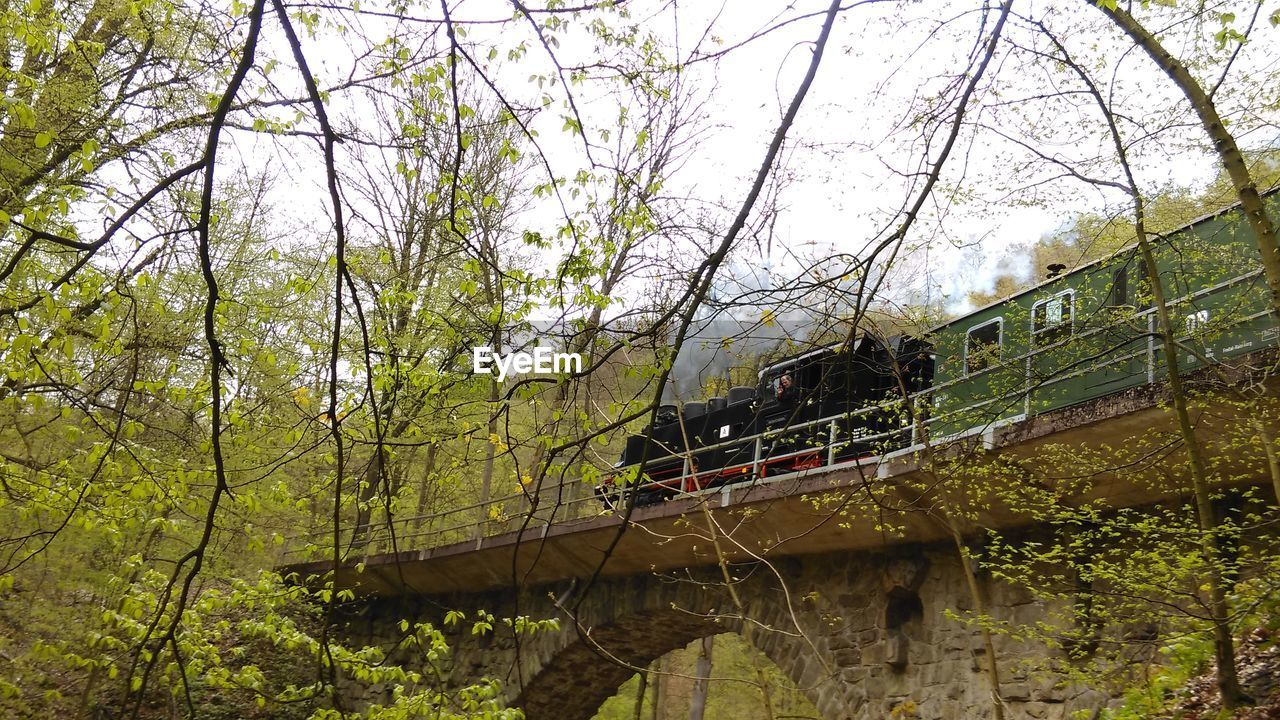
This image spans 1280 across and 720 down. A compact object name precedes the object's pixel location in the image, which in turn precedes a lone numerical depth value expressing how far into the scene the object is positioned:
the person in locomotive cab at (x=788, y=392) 8.89
